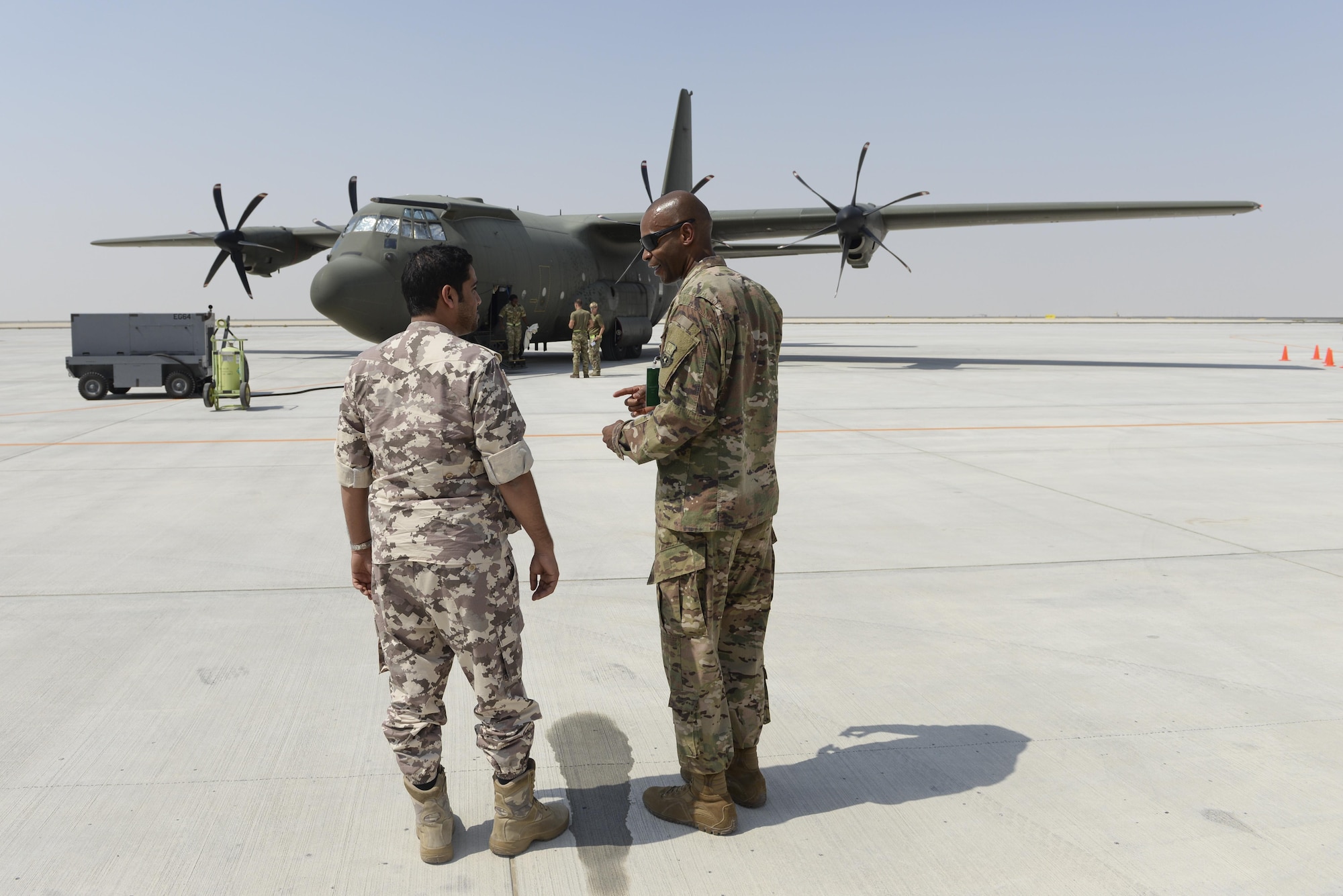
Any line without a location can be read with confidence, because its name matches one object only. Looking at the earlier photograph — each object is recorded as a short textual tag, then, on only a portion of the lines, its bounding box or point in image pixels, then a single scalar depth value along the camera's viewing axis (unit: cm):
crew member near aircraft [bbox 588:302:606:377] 2064
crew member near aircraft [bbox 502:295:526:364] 2100
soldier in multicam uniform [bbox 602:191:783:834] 307
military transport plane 1812
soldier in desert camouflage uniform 286
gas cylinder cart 1430
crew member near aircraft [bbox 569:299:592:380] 2041
